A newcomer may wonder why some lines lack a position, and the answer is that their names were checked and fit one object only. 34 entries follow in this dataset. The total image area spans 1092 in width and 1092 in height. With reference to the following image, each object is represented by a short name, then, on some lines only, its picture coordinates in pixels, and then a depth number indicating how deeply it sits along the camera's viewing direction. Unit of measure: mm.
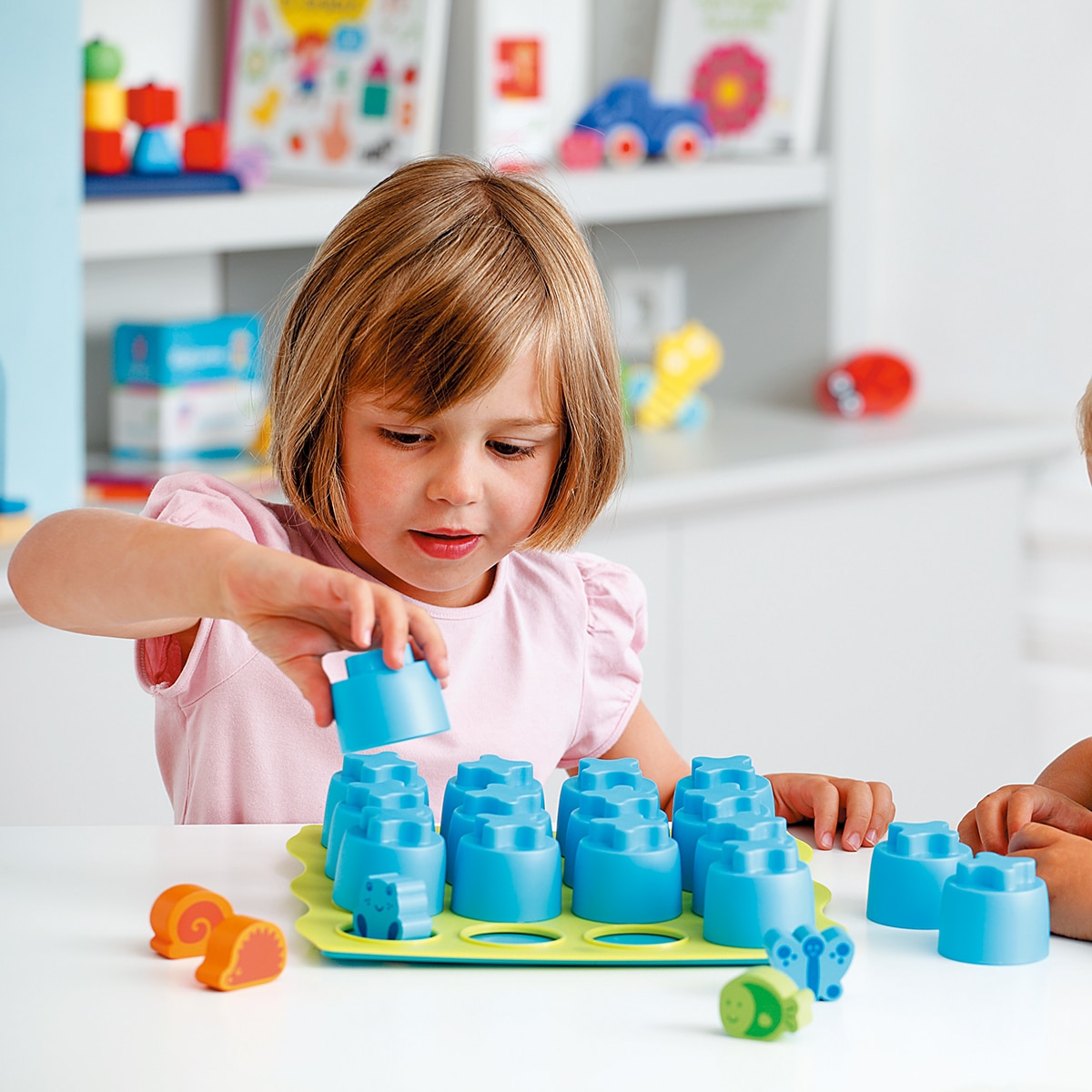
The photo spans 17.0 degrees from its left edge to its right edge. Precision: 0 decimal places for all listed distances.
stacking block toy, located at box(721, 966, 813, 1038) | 1509
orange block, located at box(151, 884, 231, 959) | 1586
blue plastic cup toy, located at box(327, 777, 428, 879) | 1665
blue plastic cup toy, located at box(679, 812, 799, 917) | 1631
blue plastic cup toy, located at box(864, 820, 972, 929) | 1639
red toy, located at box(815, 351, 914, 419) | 3725
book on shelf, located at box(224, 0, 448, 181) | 3199
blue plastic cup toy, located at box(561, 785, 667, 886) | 1660
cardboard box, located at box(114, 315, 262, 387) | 2998
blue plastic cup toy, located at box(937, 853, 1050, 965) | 1603
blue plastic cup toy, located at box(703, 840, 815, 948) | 1595
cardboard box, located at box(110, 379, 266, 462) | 3011
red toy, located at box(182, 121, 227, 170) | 2930
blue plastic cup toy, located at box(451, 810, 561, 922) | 1614
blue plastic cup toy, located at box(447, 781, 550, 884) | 1651
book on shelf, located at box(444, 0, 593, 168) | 3234
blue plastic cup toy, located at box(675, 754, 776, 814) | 1734
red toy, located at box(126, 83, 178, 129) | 2939
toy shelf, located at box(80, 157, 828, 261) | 2756
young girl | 1850
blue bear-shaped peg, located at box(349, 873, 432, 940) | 1591
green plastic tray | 1578
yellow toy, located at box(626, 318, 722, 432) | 3616
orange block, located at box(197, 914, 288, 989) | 1549
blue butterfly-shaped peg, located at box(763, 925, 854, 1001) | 1551
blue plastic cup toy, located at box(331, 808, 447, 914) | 1612
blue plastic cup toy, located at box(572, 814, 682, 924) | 1619
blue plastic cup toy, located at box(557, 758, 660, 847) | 1701
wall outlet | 3948
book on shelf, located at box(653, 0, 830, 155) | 3714
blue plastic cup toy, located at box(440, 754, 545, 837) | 1705
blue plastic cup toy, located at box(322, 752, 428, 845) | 1703
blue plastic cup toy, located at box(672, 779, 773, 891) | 1662
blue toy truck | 3524
